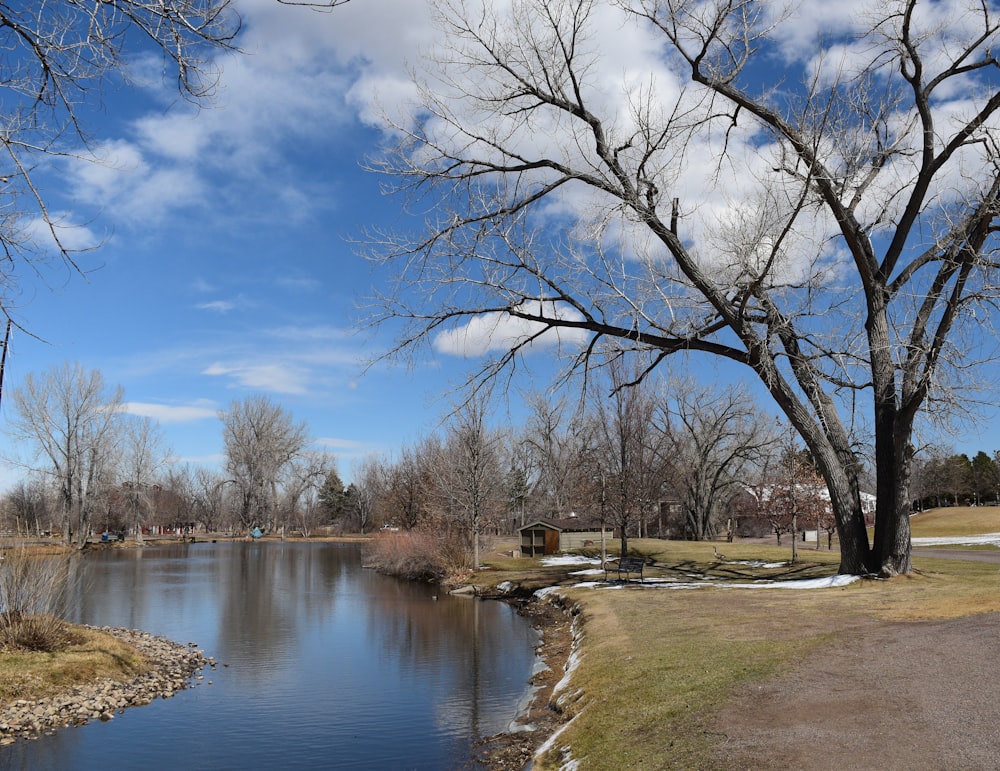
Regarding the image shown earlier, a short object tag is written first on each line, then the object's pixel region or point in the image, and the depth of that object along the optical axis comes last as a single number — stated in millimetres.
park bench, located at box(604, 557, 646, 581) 22539
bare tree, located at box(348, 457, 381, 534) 82188
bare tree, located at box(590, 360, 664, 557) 29969
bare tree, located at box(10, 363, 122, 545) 55062
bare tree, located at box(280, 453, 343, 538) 83375
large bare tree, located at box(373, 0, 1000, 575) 14711
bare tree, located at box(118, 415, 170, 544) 65194
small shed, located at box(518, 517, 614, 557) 38688
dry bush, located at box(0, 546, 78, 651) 12781
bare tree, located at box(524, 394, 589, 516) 61812
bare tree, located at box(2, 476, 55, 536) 63681
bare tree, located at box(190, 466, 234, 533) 90312
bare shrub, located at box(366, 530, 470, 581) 32781
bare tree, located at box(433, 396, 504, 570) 34069
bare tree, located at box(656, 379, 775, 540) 45500
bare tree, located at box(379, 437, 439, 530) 47062
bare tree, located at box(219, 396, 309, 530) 75875
